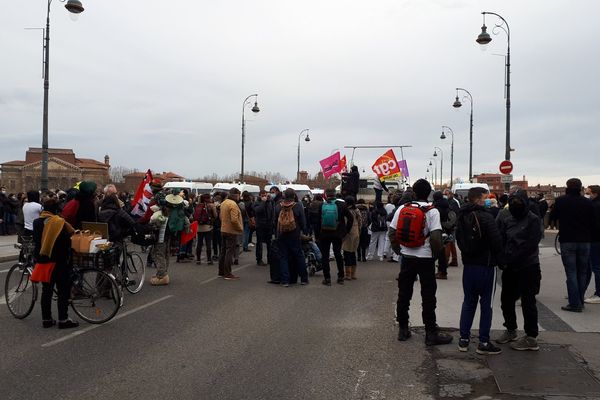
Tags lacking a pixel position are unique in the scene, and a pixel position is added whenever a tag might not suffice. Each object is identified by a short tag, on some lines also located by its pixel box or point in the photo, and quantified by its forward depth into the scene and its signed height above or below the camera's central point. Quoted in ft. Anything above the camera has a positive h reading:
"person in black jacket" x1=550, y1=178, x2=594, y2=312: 26.50 -2.02
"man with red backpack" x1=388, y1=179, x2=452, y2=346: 20.90 -2.21
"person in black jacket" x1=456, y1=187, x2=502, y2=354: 19.48 -2.39
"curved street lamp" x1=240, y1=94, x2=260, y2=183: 115.55 +16.77
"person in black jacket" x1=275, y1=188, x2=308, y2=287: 35.22 -3.20
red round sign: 75.20 +3.73
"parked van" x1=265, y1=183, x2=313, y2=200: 100.60 +0.30
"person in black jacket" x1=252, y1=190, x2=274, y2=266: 46.14 -2.18
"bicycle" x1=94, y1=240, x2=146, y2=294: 31.14 -4.72
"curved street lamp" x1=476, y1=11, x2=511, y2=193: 69.67 +17.49
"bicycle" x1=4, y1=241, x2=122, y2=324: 24.57 -4.77
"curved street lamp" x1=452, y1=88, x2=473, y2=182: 126.40 +11.20
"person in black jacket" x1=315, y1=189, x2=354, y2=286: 35.32 -2.75
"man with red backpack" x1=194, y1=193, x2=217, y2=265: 46.98 -2.53
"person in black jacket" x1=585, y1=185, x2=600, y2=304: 27.53 -2.63
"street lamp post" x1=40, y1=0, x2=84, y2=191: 62.80 +10.28
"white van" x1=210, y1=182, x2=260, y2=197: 94.44 +0.62
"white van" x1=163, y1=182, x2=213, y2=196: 100.22 +0.85
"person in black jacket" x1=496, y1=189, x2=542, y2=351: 20.42 -2.82
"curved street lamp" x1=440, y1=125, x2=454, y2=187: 183.88 +12.31
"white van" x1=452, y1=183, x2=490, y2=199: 96.01 +0.66
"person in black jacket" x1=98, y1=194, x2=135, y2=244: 29.81 -1.61
